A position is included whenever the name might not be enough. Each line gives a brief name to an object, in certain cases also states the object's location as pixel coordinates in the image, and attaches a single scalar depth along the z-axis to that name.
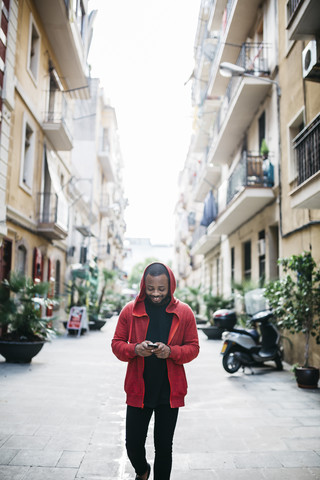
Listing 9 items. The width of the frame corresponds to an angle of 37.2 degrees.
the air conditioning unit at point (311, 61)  8.04
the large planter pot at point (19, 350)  9.41
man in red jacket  3.05
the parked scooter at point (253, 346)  9.04
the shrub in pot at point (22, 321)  9.47
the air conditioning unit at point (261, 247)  13.41
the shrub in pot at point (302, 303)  7.56
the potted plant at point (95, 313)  20.86
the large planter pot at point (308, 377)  7.50
